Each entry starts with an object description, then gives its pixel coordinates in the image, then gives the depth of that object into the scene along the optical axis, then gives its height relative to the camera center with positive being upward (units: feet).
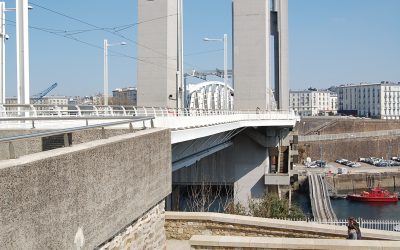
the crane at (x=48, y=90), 342.58 +12.94
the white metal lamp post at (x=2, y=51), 69.97 +8.17
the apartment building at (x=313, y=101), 614.75 +8.29
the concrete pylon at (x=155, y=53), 109.50 +11.59
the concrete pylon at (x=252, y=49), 140.36 +15.82
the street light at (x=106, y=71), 97.35 +7.31
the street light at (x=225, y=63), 138.80 +12.34
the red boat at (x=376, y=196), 188.44 -32.20
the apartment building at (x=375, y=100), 520.83 +7.26
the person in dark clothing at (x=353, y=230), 39.73 -9.36
